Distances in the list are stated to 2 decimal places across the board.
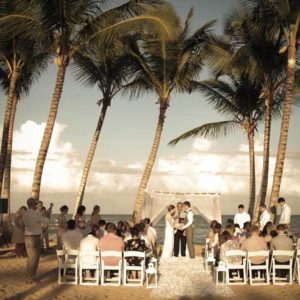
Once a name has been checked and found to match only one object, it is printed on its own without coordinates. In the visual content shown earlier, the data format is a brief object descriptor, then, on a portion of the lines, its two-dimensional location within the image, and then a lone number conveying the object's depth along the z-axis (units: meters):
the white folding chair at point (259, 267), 11.23
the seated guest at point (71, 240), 12.32
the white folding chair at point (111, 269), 10.95
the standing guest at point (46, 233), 17.14
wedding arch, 18.62
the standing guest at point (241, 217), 16.56
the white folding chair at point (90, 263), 11.05
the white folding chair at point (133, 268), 11.08
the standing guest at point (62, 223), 14.79
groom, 16.33
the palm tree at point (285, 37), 16.75
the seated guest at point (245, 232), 13.32
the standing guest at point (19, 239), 14.40
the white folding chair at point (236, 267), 11.26
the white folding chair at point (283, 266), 11.26
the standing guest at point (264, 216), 15.67
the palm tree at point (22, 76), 18.95
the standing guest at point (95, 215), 15.57
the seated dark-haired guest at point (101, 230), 13.37
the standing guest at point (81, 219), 14.18
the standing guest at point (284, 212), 14.90
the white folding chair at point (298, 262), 11.46
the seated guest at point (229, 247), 11.62
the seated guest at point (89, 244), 11.55
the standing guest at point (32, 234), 10.97
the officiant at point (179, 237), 16.75
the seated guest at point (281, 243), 11.74
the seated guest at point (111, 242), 11.34
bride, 16.47
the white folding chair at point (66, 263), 11.12
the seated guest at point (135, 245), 11.49
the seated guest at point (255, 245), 11.46
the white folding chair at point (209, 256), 12.36
